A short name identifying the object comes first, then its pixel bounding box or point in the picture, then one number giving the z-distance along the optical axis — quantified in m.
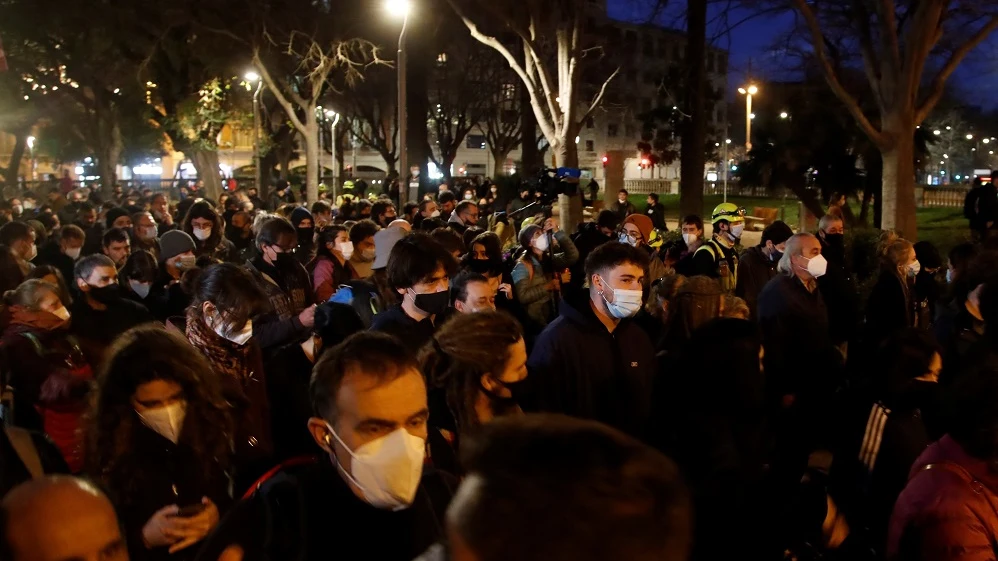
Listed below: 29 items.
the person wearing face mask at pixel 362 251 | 7.95
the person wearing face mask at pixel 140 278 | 7.38
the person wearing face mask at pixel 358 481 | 2.29
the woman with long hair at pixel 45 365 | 4.35
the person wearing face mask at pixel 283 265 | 7.01
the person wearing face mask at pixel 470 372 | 4.01
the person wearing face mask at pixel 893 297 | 7.57
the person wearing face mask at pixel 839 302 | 8.15
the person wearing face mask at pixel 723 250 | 8.65
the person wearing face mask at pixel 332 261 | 7.67
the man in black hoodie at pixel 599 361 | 4.55
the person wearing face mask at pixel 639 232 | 9.21
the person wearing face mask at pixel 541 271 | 7.95
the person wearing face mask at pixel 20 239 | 8.62
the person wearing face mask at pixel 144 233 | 10.42
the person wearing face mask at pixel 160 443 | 2.80
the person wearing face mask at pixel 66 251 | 9.70
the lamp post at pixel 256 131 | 30.73
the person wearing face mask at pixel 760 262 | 8.36
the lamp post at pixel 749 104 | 27.12
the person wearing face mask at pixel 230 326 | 4.16
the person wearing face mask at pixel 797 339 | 6.21
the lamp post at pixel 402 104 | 17.14
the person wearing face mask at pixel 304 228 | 9.79
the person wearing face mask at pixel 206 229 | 9.92
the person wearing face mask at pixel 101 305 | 6.20
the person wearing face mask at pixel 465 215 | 11.23
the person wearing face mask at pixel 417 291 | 4.76
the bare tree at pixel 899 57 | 14.37
